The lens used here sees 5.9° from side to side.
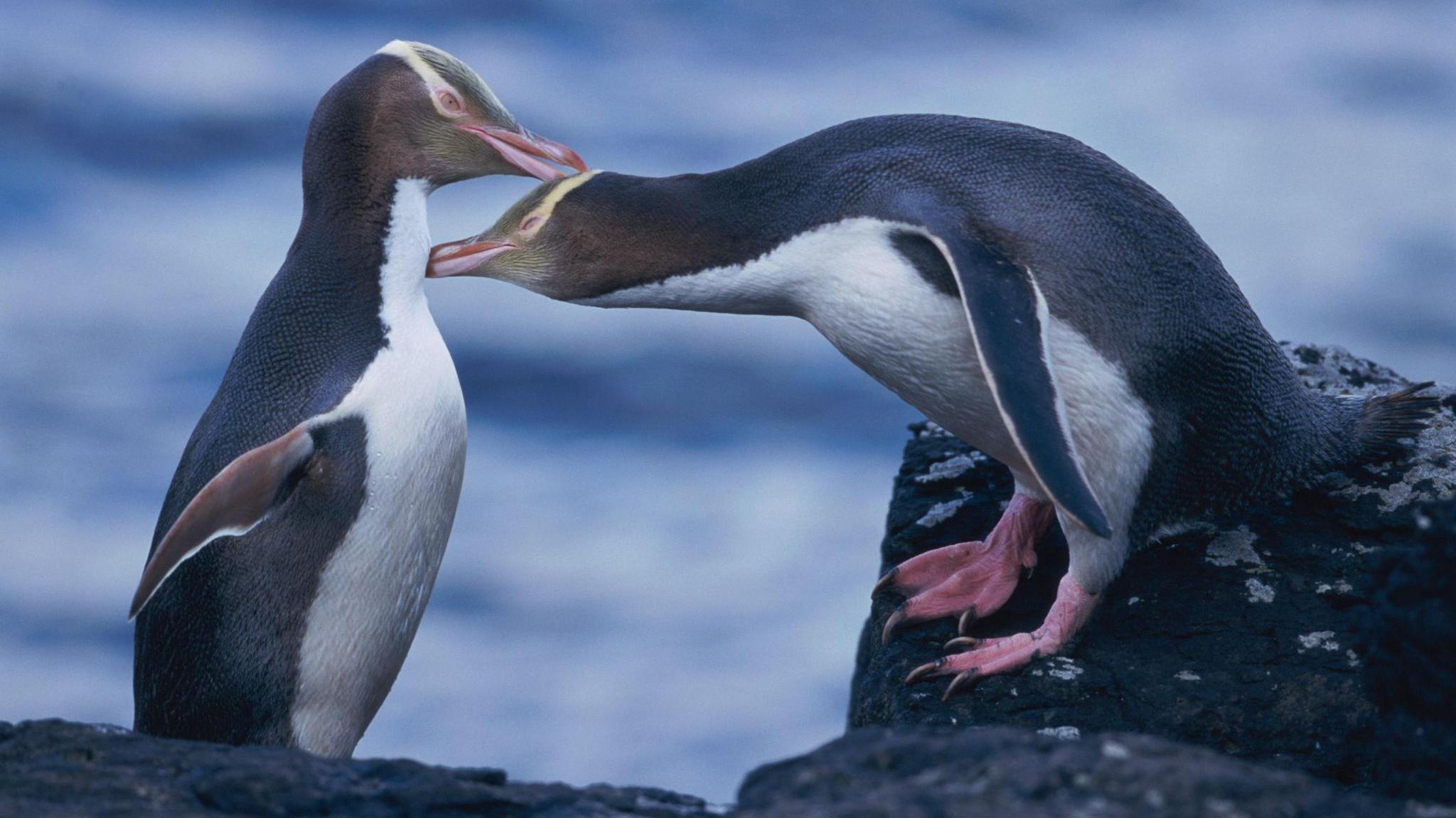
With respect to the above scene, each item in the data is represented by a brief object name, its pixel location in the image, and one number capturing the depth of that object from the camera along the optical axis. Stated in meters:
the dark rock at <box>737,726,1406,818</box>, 7.03
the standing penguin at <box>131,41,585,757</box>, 8.70
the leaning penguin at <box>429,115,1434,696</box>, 8.66
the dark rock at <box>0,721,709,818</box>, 8.36
